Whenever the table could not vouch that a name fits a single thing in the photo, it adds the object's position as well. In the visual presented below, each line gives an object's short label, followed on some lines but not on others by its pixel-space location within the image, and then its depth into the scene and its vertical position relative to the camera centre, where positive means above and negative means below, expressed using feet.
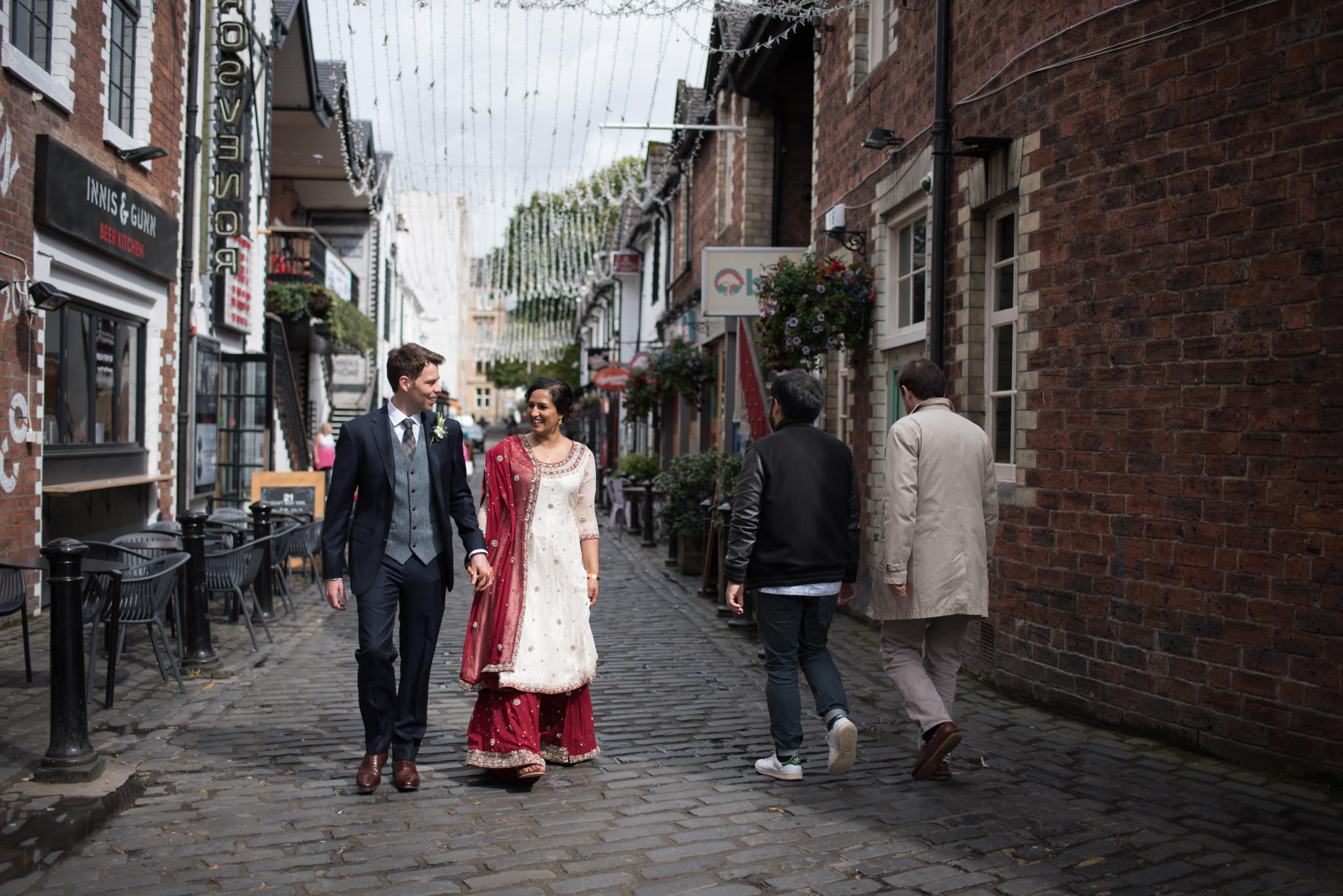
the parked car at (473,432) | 186.75 -0.50
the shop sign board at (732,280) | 39.27 +5.37
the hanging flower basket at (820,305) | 31.81 +3.65
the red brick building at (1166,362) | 15.74 +1.16
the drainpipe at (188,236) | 41.86 +7.35
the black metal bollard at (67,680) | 14.90 -3.44
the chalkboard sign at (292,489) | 39.58 -2.17
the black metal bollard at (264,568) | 29.37 -3.73
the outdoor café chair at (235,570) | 24.75 -3.23
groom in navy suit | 14.96 -1.60
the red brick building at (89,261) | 28.30 +5.01
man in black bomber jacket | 15.78 -1.81
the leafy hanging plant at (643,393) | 66.80 +2.27
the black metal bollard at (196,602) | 22.61 -3.56
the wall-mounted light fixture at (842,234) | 32.99 +5.96
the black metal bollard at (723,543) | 30.60 -3.35
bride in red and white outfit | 15.51 -2.55
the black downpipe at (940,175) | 25.88 +6.02
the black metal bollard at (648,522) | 51.06 -4.31
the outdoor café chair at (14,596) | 20.24 -3.12
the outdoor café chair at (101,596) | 19.39 -3.06
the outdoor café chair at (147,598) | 20.43 -3.18
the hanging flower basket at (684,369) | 62.23 +3.45
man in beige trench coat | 15.89 -1.70
